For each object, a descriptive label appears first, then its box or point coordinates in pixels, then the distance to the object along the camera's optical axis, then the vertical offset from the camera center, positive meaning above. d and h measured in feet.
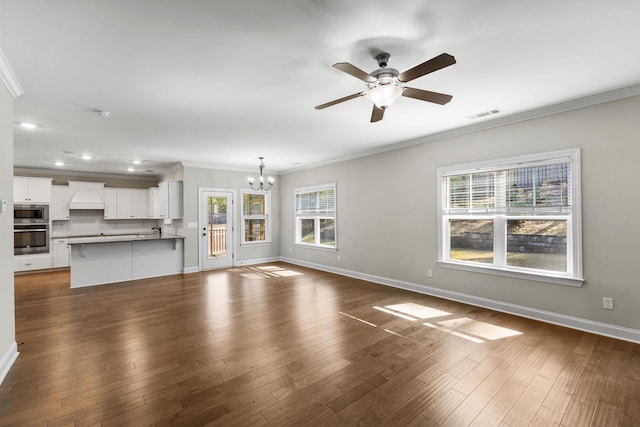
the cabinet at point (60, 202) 24.32 +1.25
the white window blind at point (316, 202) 22.67 +1.08
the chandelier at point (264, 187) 26.22 +2.62
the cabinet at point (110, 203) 26.55 +1.23
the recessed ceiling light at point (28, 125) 12.87 +4.22
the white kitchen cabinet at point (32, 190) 22.31 +2.16
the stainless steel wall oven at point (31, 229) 22.40 -0.97
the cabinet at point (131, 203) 27.25 +1.26
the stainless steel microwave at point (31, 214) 22.29 +0.22
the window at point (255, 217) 25.72 -0.16
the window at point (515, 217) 11.42 -0.16
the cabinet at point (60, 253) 24.07 -3.07
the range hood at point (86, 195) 25.02 +1.92
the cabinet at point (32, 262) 22.38 -3.61
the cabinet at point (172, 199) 22.48 +1.32
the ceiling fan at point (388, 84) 6.79 +3.41
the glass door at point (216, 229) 23.41 -1.09
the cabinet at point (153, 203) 25.76 +1.26
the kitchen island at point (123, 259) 18.20 -2.98
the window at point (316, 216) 22.72 -0.10
